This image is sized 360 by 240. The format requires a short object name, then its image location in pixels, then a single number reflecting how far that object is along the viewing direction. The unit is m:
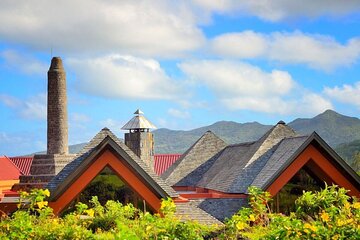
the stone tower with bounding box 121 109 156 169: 39.59
